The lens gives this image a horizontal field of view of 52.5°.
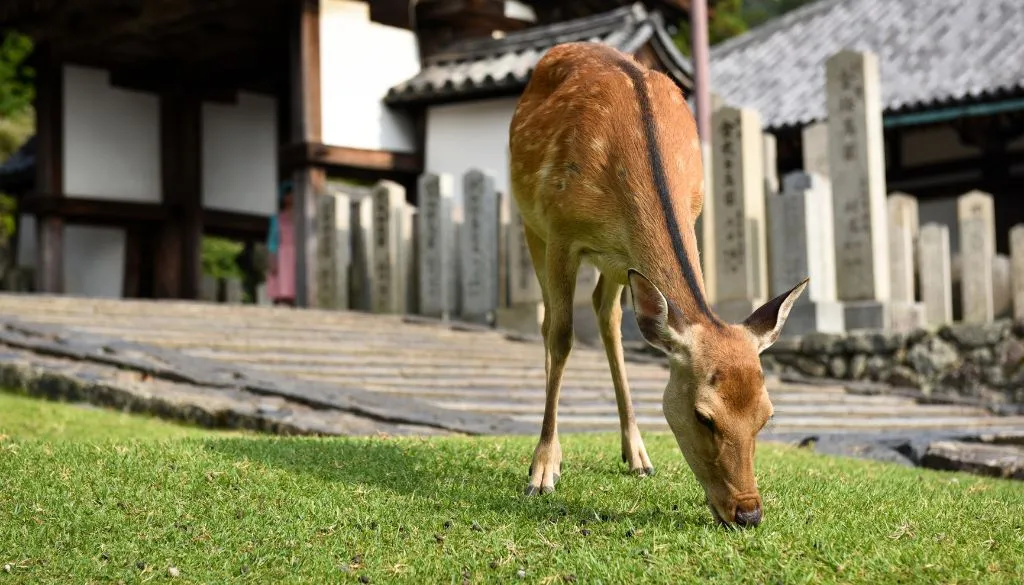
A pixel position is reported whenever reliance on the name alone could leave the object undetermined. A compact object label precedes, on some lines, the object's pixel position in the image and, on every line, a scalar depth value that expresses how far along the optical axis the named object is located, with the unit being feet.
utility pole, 46.16
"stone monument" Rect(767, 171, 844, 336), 36.73
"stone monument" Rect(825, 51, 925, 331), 36.29
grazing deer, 11.99
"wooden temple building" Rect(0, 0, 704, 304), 55.57
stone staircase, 28.04
